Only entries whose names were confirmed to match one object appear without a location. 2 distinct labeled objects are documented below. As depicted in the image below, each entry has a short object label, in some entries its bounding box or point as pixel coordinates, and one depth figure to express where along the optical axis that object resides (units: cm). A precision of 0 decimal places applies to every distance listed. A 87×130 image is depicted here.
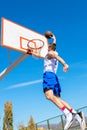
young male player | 280
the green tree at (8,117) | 2805
